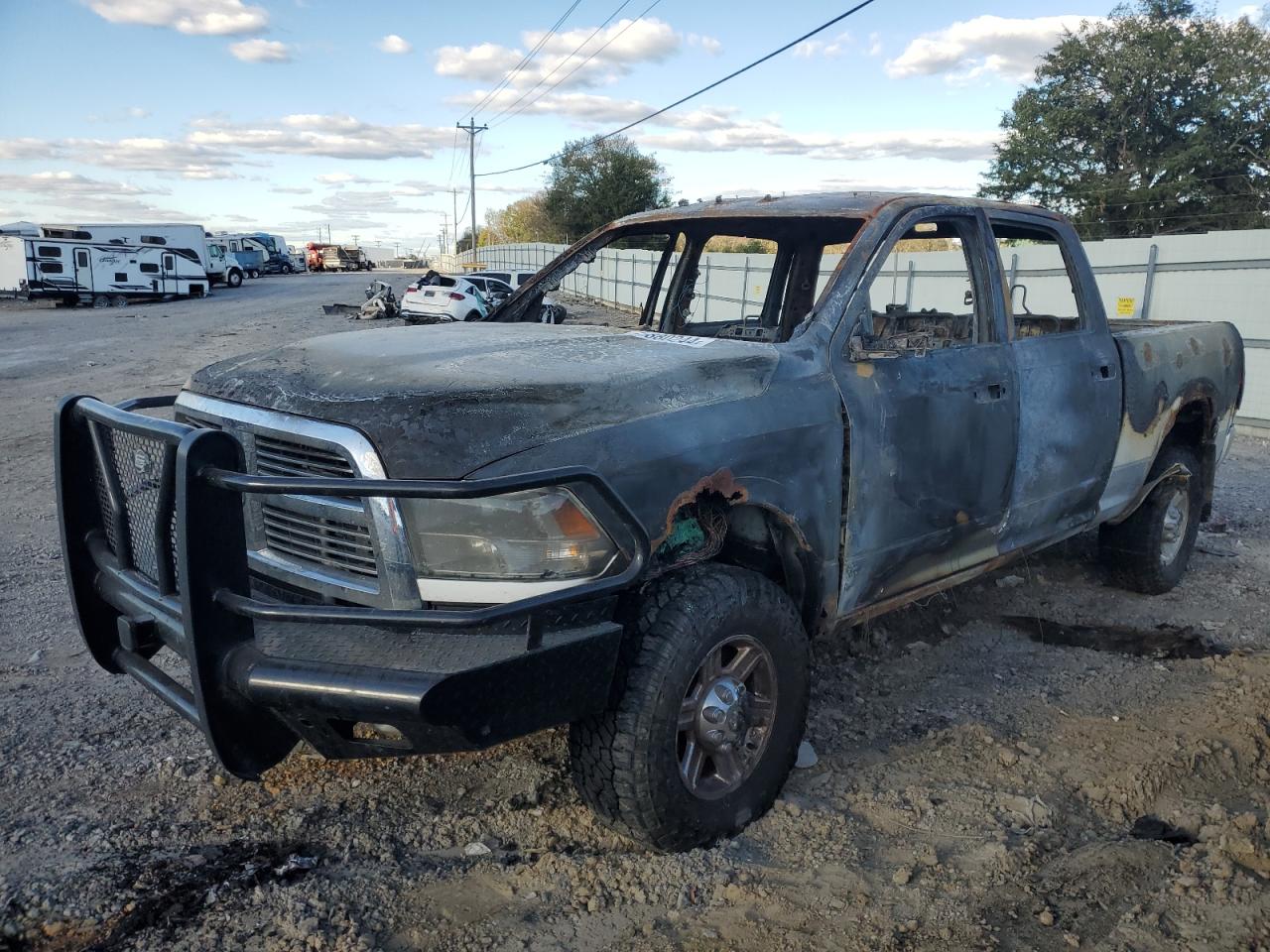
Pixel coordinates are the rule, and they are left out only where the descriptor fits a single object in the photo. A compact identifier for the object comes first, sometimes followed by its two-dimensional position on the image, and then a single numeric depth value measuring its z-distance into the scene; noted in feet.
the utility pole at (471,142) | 202.80
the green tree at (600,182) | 182.39
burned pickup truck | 7.62
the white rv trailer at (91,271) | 100.78
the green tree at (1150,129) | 102.89
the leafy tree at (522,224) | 209.91
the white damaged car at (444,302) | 74.59
